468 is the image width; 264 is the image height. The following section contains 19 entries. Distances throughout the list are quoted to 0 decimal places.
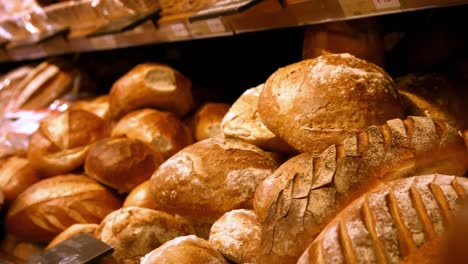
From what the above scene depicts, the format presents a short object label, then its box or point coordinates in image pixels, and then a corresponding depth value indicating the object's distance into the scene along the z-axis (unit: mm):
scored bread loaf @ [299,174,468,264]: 717
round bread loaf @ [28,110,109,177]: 1911
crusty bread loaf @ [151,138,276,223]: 1271
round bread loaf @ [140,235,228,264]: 1034
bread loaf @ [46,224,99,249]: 1555
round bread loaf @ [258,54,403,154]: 1098
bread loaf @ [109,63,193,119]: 1970
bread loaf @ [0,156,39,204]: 1974
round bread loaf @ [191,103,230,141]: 1953
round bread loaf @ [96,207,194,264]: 1327
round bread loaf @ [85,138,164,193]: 1701
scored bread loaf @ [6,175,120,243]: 1731
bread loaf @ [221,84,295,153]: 1360
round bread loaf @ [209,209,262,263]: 1062
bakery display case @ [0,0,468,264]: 861
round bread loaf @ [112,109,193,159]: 1849
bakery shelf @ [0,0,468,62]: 1141
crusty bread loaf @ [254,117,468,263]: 865
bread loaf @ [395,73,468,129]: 1244
